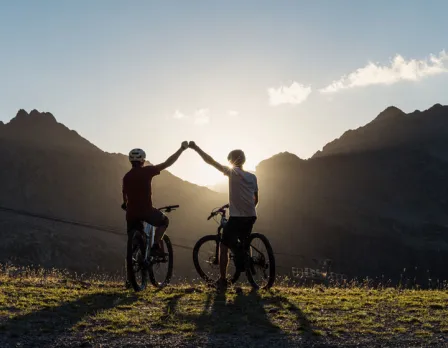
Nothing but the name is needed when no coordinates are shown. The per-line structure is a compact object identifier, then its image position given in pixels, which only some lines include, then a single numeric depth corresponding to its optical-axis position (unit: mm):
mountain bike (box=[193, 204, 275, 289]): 9898
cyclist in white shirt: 9672
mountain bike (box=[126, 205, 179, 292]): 9180
